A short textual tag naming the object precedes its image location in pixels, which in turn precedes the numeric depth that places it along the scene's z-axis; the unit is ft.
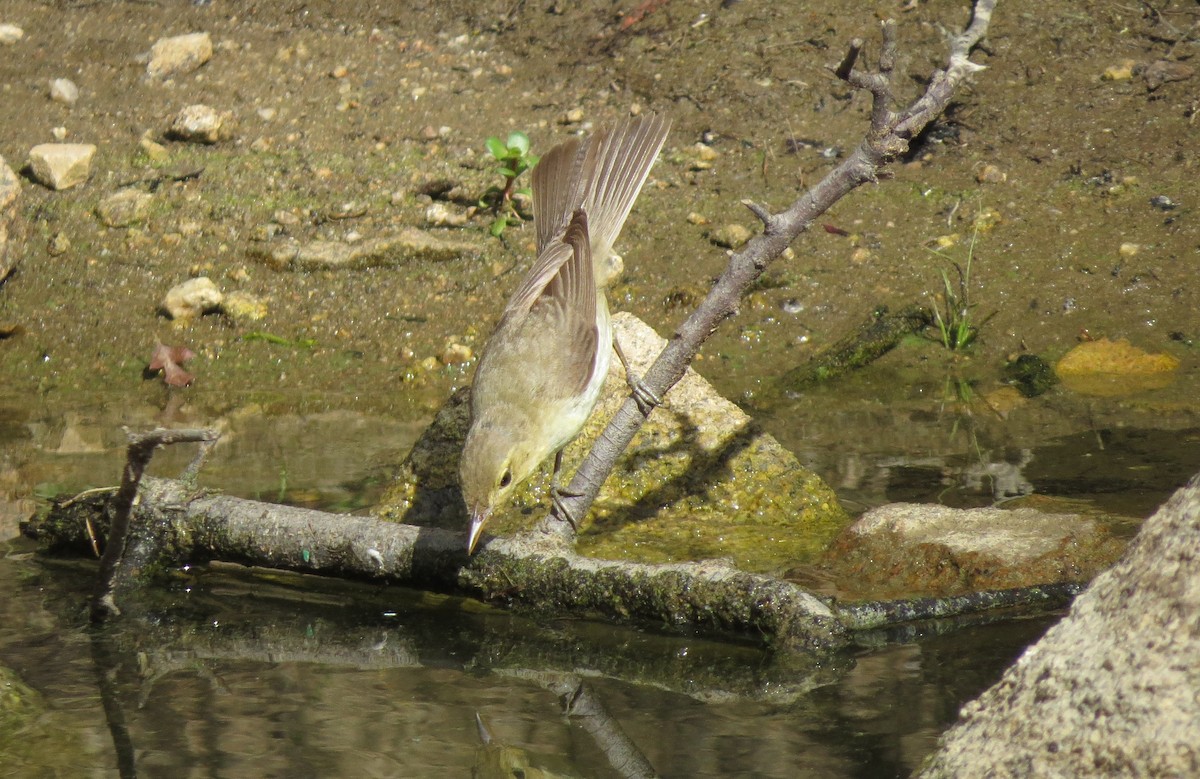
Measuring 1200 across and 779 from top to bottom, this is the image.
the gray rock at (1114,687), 15.72
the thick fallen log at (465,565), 26.14
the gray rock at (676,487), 34.86
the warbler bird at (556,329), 30.19
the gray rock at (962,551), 28.91
